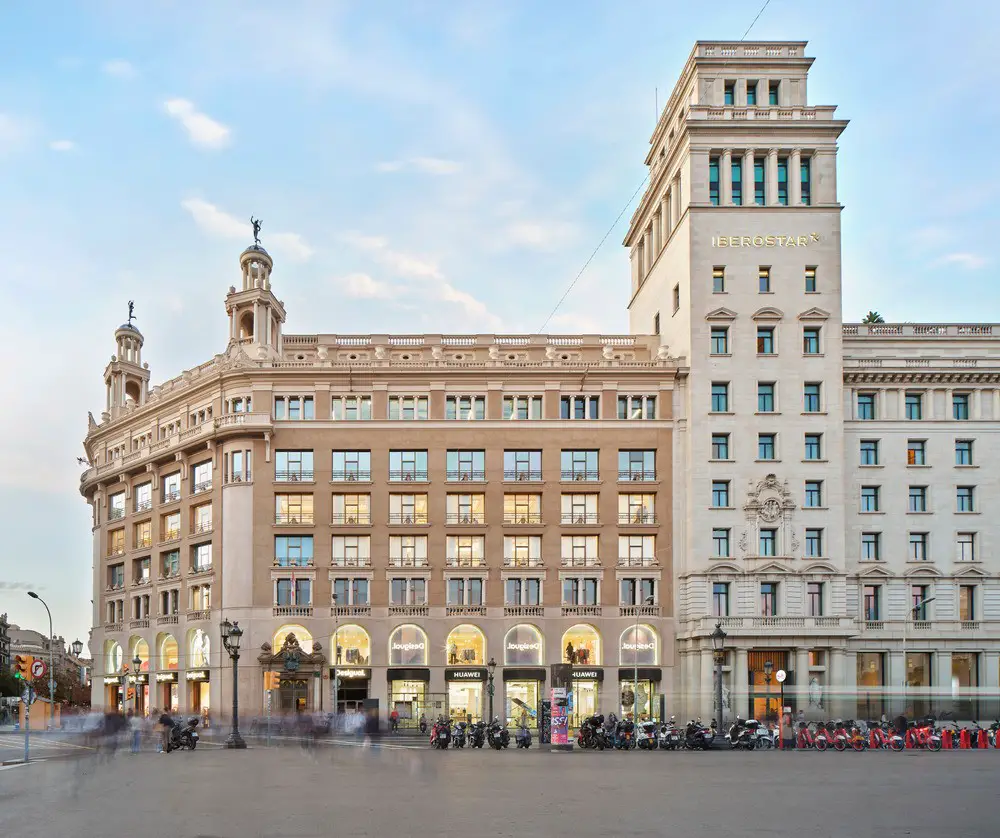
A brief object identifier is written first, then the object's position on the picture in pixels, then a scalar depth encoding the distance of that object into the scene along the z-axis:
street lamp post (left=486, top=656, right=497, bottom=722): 75.66
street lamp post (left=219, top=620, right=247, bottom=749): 55.41
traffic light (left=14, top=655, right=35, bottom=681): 42.83
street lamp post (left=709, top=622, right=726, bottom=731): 61.06
